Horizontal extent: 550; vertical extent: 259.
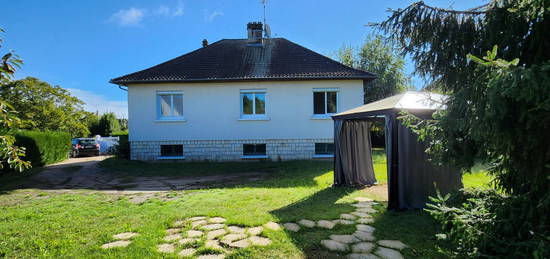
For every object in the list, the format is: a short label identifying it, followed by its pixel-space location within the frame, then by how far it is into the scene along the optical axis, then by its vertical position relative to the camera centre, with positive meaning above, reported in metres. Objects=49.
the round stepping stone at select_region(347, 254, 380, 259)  3.09 -1.47
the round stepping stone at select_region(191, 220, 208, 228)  4.16 -1.43
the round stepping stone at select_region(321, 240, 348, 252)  3.30 -1.46
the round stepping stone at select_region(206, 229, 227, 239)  3.68 -1.42
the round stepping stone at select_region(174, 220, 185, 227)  4.17 -1.42
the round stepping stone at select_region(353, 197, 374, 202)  5.86 -1.49
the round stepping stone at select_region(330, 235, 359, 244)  3.54 -1.46
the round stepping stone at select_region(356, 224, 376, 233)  3.99 -1.48
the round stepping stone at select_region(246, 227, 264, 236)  3.77 -1.42
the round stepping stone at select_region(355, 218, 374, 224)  4.35 -1.48
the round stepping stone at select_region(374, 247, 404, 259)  3.10 -1.47
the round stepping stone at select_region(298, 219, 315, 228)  4.14 -1.44
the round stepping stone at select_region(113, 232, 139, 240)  3.74 -1.44
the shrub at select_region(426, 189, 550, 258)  2.43 -1.00
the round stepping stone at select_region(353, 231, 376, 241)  3.63 -1.47
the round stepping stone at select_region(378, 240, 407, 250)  3.40 -1.48
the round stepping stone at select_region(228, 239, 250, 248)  3.34 -1.42
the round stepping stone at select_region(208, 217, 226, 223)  4.34 -1.43
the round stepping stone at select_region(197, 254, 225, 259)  3.06 -1.43
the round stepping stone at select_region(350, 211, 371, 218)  4.67 -1.47
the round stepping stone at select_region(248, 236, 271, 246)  3.42 -1.42
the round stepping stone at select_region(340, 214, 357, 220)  4.52 -1.46
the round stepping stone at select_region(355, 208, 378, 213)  4.99 -1.49
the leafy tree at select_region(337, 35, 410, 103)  22.28 +5.66
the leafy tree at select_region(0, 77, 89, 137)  18.09 +2.43
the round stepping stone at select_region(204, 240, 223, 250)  3.32 -1.42
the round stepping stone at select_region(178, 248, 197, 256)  3.14 -1.43
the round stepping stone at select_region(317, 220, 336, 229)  4.11 -1.45
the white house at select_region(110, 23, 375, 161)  12.48 +1.14
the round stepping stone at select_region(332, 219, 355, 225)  4.25 -1.45
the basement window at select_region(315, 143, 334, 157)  12.79 -0.73
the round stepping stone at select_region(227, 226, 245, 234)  3.83 -1.42
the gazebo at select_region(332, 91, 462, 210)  5.07 -0.68
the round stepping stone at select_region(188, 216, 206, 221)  4.48 -1.43
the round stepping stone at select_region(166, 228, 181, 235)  3.89 -1.43
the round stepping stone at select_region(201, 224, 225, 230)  4.01 -1.42
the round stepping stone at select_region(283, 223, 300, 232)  3.95 -1.43
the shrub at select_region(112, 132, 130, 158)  13.83 -0.59
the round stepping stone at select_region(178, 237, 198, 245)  3.49 -1.42
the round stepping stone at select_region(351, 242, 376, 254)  3.25 -1.47
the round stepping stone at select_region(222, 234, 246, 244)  3.50 -1.42
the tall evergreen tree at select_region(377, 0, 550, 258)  1.83 +0.23
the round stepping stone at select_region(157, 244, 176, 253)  3.24 -1.43
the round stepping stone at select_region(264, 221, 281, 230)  3.97 -1.42
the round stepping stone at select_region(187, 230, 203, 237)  3.74 -1.42
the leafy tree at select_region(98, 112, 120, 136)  28.89 +1.37
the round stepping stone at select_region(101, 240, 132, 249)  3.44 -1.44
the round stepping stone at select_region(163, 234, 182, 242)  3.62 -1.43
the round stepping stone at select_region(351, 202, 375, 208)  5.34 -1.49
